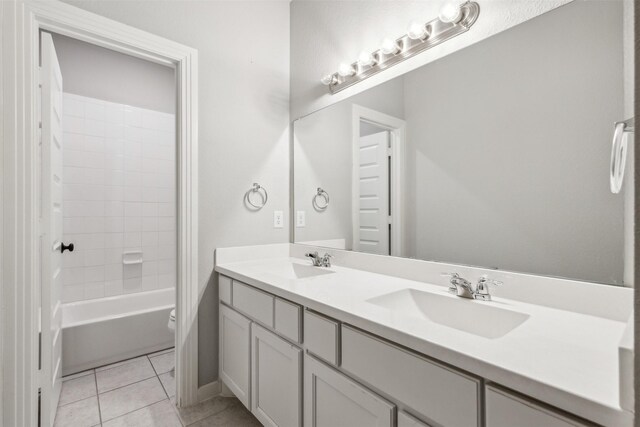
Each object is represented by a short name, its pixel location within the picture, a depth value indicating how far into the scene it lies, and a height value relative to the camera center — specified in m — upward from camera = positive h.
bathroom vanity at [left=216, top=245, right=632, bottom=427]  0.57 -0.34
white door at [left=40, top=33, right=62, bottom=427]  1.37 -0.07
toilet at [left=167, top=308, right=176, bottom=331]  2.04 -0.74
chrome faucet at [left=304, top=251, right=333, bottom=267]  1.73 -0.26
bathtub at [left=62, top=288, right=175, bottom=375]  2.06 -0.85
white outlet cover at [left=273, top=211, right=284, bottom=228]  2.07 -0.03
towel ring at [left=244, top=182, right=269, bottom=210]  1.95 +0.14
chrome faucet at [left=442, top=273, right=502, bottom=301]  1.03 -0.26
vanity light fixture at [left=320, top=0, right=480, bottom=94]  1.20 +0.78
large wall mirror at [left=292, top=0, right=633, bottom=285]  0.91 +0.23
